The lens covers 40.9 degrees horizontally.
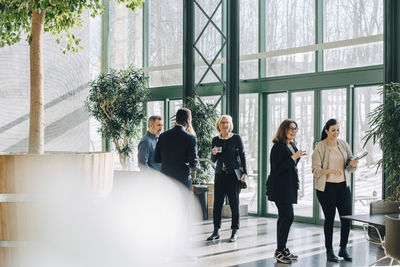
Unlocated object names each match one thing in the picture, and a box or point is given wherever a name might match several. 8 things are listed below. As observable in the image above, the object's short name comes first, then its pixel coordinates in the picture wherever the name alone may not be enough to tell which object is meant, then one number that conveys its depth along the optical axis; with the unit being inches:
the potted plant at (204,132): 363.3
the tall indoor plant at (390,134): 270.1
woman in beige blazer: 224.2
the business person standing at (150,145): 262.7
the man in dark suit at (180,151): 228.8
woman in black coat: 223.5
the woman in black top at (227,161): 267.3
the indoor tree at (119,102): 456.1
